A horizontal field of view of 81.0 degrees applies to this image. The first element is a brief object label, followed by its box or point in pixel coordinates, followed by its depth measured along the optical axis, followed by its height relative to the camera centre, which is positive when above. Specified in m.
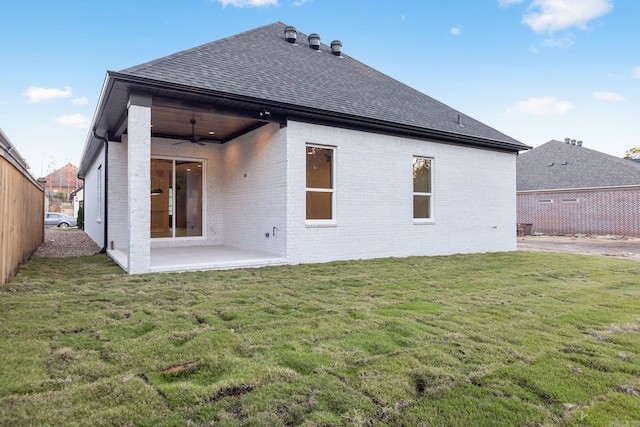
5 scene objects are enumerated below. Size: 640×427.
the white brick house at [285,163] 6.84 +1.23
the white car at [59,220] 24.27 -0.45
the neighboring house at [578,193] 19.69 +1.16
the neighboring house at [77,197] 27.72 +1.33
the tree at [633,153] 43.09 +6.94
